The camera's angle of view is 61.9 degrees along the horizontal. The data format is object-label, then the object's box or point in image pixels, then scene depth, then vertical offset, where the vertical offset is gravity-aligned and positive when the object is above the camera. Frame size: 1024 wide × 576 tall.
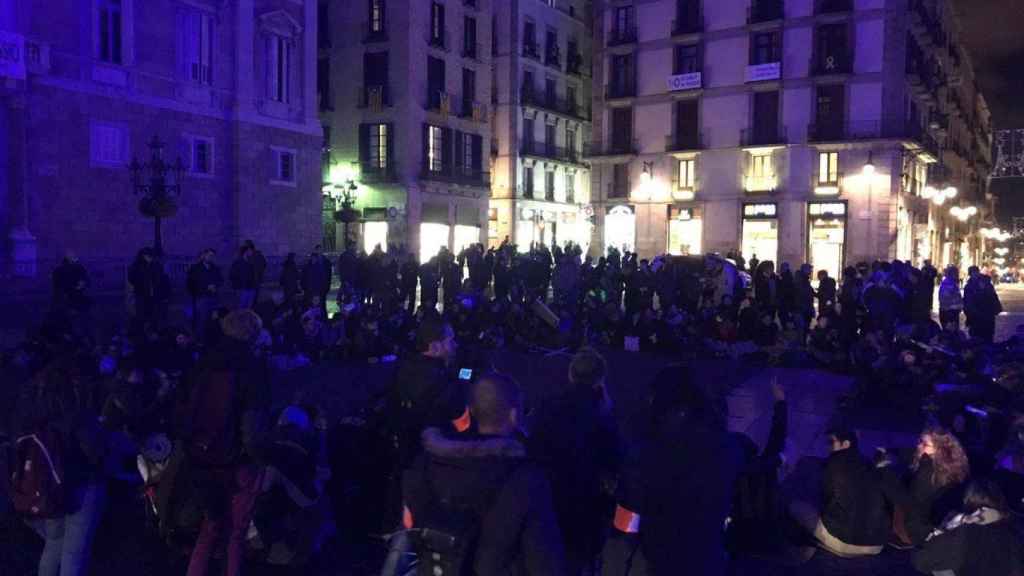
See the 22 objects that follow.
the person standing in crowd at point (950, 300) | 16.30 -0.99
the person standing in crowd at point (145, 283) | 15.56 -0.77
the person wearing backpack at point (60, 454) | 4.48 -1.13
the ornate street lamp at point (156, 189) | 18.31 +1.25
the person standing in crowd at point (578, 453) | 4.41 -1.08
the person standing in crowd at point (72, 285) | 15.02 -0.80
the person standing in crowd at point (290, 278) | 18.38 -0.77
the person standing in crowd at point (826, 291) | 18.45 -0.96
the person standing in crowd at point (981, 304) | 14.99 -0.98
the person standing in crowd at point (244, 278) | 17.30 -0.73
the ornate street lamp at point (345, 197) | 32.94 +1.97
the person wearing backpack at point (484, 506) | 3.09 -0.96
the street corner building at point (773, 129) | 39.06 +5.81
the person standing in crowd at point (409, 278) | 20.84 -0.85
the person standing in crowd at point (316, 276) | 18.67 -0.74
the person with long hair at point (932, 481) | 5.42 -1.49
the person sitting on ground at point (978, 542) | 4.02 -1.41
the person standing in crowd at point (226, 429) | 4.46 -0.98
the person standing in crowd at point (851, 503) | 5.32 -1.63
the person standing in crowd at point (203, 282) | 16.03 -0.78
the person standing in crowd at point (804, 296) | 18.06 -1.05
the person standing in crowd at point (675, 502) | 3.41 -1.04
